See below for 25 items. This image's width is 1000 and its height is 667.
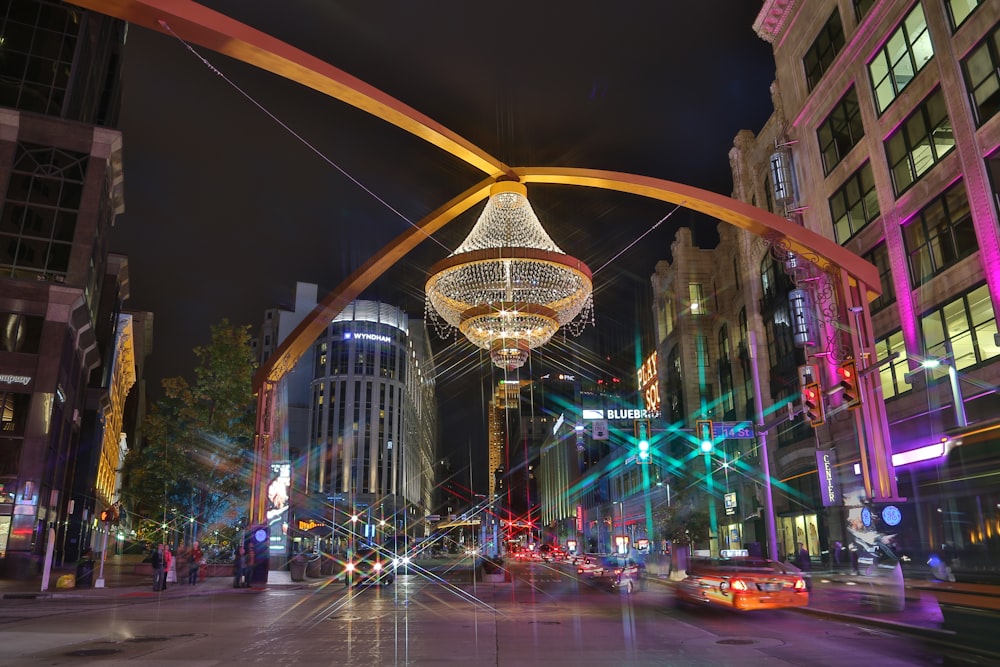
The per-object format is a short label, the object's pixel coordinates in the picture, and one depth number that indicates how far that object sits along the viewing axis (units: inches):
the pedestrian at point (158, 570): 1117.7
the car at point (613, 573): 1119.3
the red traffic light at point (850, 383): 639.8
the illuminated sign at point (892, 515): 636.1
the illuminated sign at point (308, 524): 3585.1
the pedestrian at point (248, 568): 1163.3
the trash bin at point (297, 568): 1366.9
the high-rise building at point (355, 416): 4766.2
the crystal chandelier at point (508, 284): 746.8
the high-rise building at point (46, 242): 1476.4
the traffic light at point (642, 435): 1109.7
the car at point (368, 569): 1374.0
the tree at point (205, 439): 1574.8
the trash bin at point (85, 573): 1197.7
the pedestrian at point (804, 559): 1291.8
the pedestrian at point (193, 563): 1280.8
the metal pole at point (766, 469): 1563.7
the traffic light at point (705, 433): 1021.2
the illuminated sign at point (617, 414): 2420.2
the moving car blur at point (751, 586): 653.9
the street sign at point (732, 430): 1167.0
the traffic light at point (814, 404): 705.0
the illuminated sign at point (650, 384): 2805.1
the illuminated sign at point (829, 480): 1081.8
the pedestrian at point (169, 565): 1159.6
